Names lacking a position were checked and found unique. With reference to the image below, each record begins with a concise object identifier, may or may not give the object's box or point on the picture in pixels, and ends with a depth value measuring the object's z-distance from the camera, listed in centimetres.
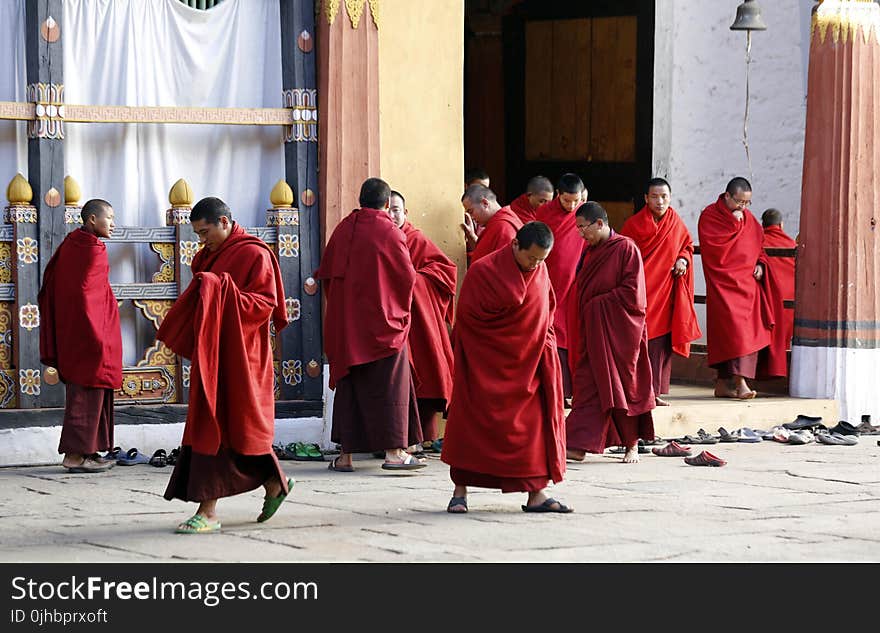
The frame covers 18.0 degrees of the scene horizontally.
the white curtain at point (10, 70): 1606
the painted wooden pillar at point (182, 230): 1651
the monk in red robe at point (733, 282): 2030
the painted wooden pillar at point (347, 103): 1700
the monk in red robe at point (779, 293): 2068
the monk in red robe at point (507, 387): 1281
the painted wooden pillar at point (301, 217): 1715
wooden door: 2499
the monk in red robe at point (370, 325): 1536
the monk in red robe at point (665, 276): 1919
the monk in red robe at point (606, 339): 1613
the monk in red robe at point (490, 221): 1674
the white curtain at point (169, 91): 1647
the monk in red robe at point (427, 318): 1636
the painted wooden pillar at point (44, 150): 1598
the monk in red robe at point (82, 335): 1530
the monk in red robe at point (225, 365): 1170
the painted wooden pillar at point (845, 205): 1941
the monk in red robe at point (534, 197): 1930
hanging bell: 2071
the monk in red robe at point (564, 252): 1864
